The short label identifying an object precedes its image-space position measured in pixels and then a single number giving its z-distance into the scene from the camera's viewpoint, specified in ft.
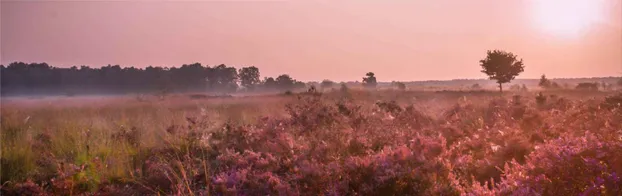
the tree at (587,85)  149.63
